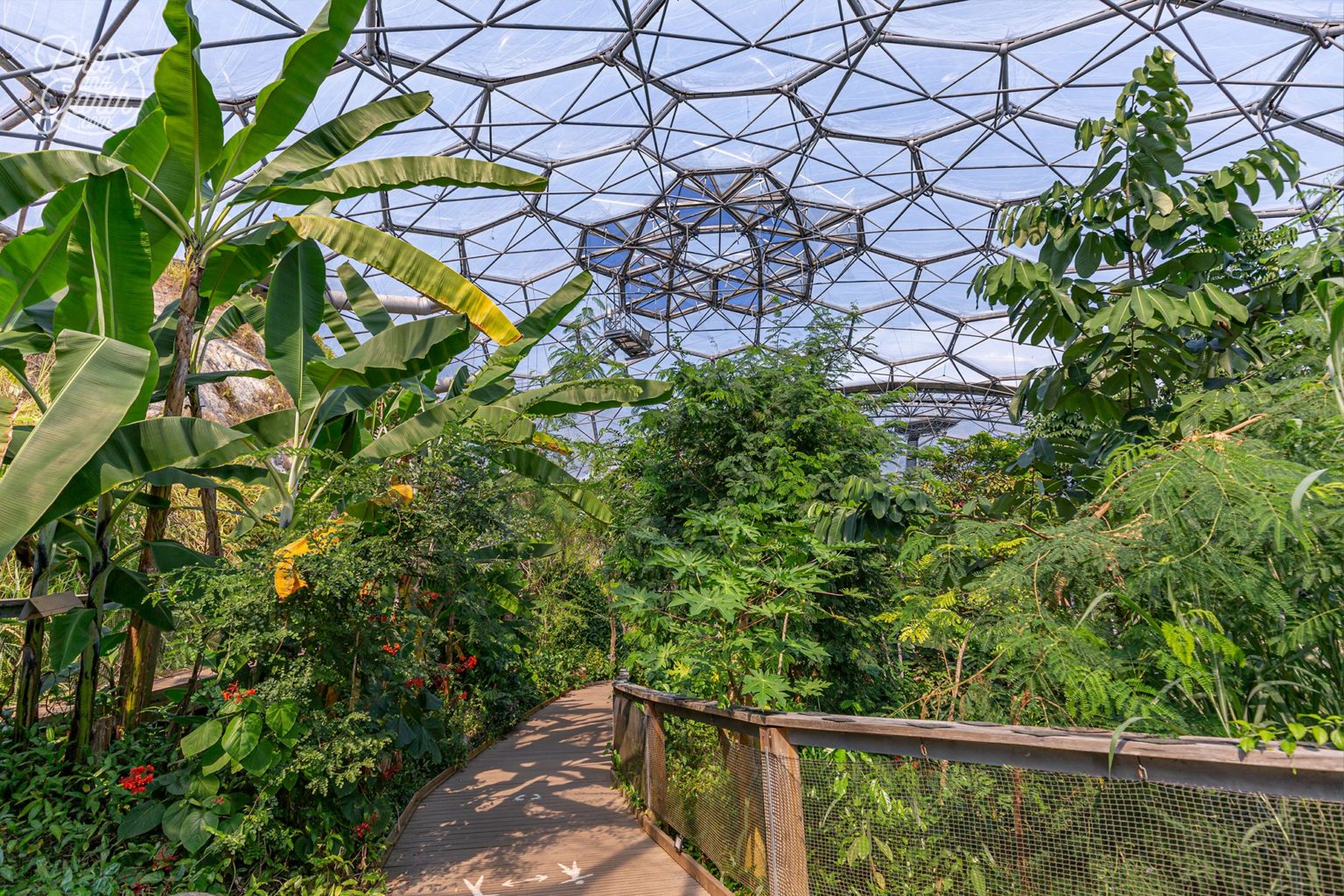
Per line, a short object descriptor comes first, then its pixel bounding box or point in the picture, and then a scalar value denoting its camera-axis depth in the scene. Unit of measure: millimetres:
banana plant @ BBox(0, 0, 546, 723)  4543
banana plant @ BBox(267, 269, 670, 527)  5332
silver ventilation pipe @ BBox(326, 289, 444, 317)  17875
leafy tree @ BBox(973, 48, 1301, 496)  3562
